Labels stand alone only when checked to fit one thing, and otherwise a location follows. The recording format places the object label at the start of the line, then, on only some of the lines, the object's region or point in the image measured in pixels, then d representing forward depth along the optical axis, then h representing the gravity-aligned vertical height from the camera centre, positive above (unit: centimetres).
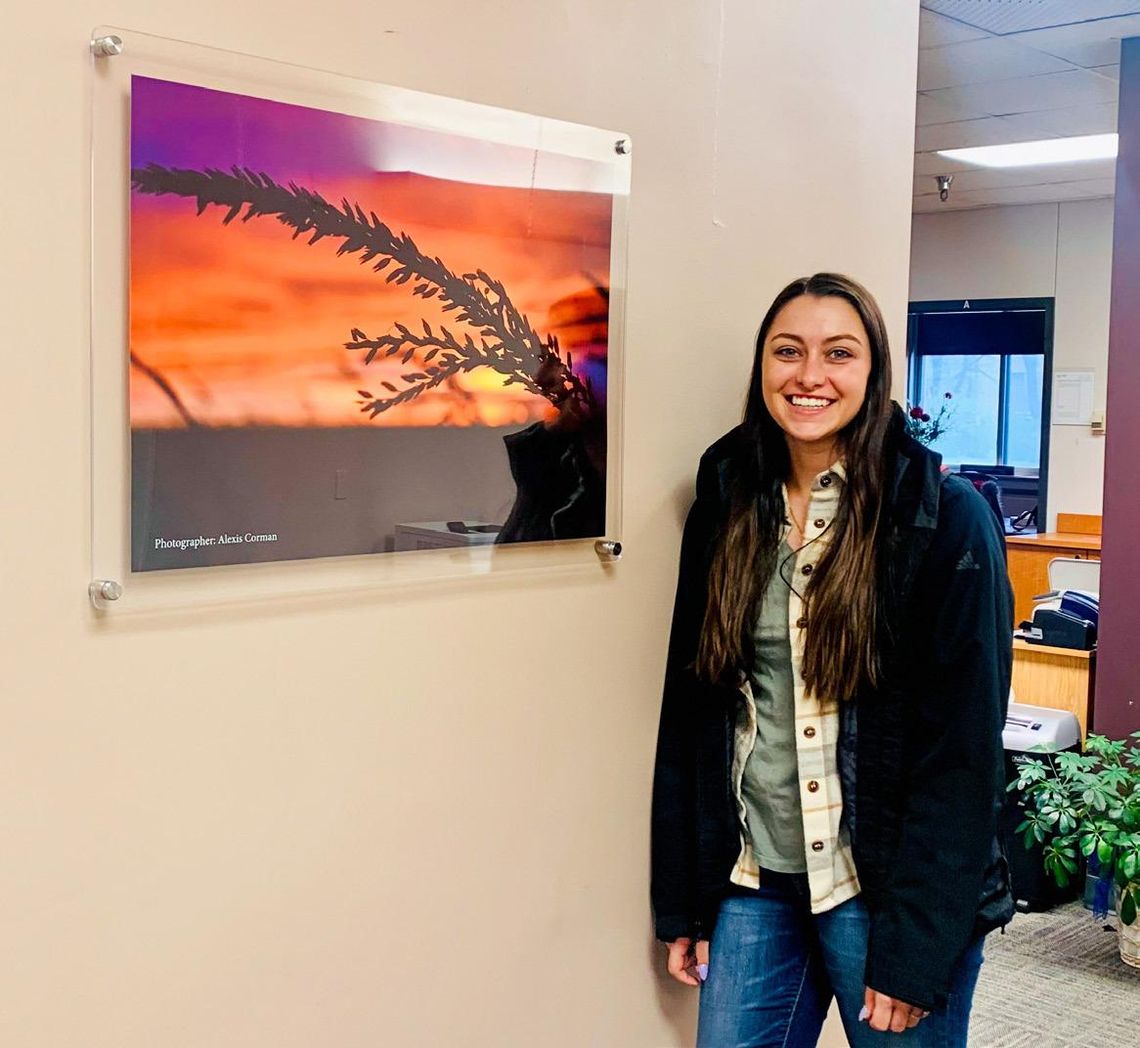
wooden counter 668 -54
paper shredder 388 -114
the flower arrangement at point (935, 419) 513 +17
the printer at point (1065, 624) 429 -56
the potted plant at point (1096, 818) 326 -94
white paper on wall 759 +34
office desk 429 -75
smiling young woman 156 -34
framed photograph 121 +13
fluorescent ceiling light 599 +146
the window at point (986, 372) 798 +52
